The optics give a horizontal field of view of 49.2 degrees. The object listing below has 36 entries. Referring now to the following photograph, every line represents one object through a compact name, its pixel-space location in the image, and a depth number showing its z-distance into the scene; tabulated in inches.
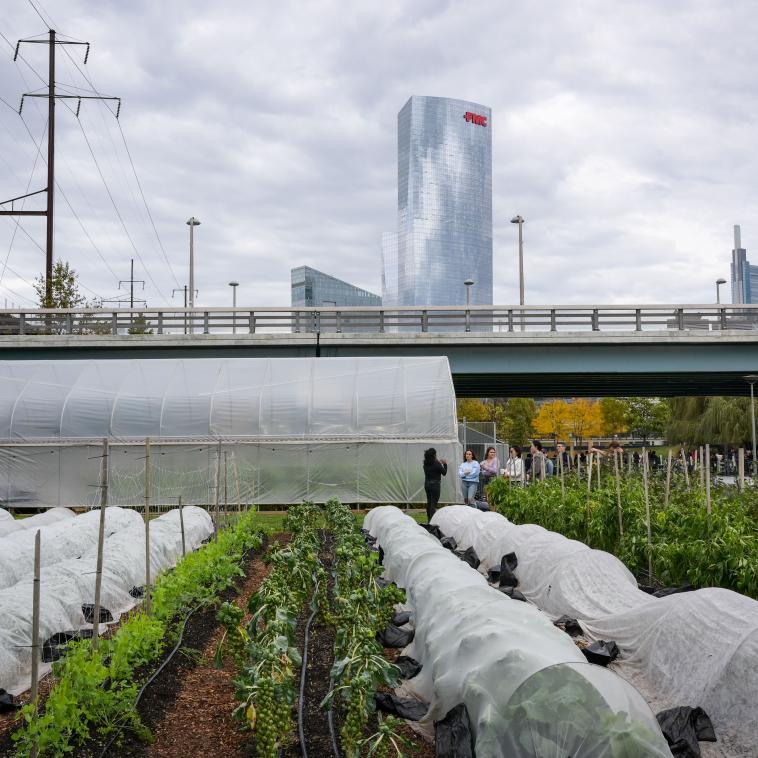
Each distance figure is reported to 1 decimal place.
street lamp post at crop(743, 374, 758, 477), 1117.1
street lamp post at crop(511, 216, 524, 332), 1599.4
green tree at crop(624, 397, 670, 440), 2488.9
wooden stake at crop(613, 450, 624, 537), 461.4
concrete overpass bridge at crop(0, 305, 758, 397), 1067.3
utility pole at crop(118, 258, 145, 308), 2494.3
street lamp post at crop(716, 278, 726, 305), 2137.1
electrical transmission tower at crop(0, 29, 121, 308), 1227.9
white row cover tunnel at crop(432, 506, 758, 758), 235.8
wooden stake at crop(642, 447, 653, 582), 415.2
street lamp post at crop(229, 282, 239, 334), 2076.8
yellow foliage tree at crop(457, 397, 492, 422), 2503.7
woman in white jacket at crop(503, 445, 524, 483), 814.3
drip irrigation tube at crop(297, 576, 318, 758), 230.4
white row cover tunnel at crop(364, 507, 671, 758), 187.3
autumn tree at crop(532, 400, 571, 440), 2263.8
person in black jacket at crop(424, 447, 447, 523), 710.3
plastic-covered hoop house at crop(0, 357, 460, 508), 837.2
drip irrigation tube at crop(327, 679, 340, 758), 226.1
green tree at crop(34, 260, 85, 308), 1346.0
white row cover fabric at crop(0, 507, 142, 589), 416.2
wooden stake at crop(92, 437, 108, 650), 263.7
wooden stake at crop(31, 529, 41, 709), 219.0
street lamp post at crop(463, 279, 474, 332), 1089.4
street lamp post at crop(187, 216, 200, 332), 1608.0
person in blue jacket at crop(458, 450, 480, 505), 790.5
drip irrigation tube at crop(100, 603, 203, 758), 222.5
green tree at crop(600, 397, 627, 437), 2400.3
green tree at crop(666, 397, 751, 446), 1681.8
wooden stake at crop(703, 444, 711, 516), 386.3
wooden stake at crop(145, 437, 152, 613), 324.5
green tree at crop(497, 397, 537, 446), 2399.1
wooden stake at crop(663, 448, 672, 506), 464.4
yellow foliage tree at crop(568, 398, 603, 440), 2298.2
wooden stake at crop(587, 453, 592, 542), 507.4
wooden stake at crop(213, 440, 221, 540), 509.5
